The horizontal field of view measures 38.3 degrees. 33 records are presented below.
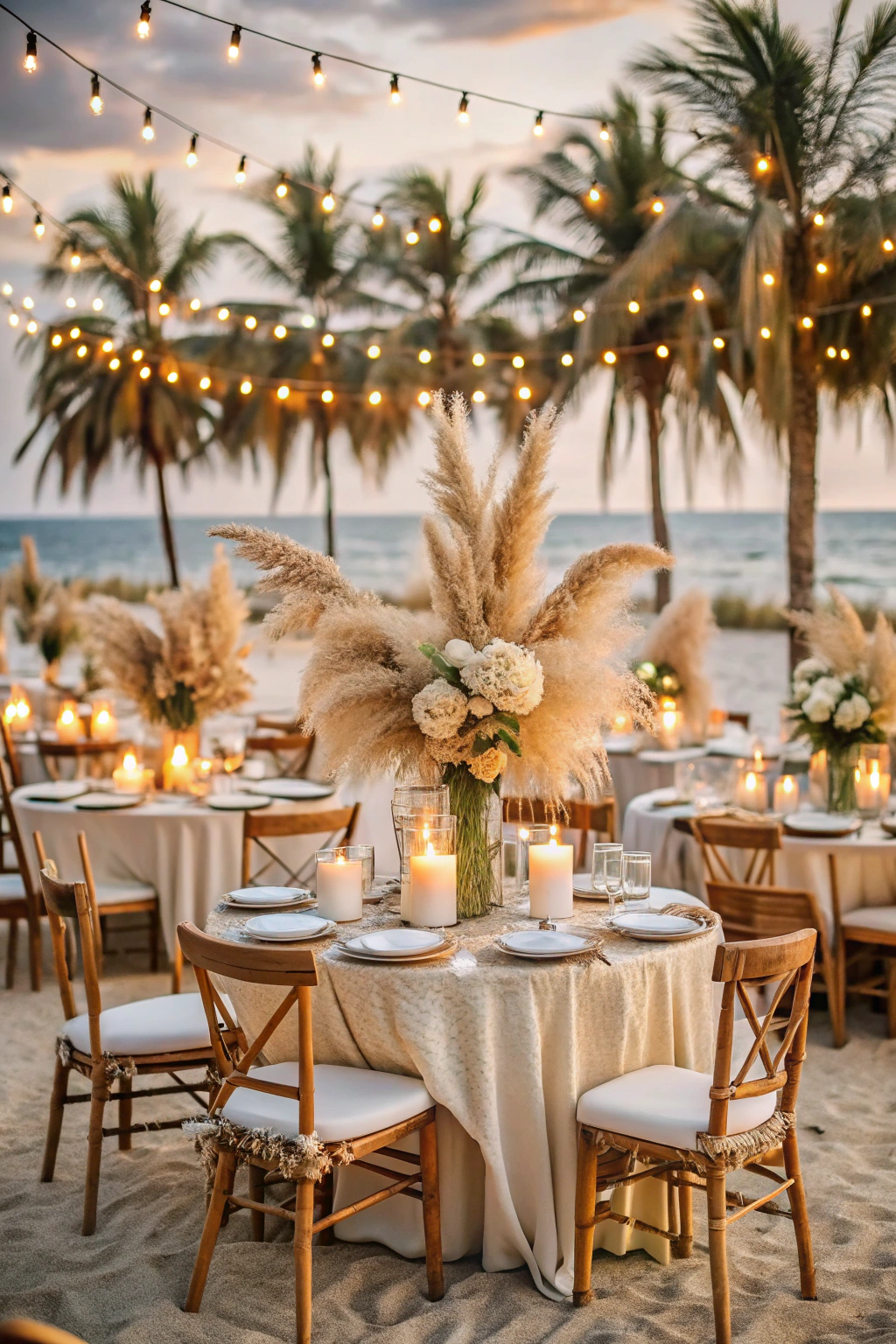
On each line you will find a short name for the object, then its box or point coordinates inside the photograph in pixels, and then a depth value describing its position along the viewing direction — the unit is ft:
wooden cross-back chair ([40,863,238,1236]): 11.29
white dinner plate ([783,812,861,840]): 16.93
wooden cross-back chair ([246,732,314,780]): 22.86
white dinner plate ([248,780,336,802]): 20.07
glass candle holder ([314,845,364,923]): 11.50
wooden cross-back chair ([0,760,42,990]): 18.44
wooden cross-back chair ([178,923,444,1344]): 9.11
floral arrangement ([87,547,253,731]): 20.01
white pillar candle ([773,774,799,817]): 18.01
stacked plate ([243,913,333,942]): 10.75
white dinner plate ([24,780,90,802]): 19.63
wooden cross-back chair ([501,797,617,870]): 15.23
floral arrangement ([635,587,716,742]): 23.75
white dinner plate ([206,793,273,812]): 18.93
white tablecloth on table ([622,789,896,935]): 16.76
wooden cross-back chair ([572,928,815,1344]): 9.27
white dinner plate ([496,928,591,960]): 10.18
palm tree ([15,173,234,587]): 52.37
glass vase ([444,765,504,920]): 11.60
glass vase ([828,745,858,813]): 18.30
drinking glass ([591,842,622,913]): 11.63
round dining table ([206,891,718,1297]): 9.95
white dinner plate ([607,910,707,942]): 10.77
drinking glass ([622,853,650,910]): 11.66
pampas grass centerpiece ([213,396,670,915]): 10.96
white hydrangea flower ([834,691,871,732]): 18.03
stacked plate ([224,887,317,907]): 12.03
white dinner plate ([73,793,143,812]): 18.89
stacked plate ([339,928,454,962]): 10.15
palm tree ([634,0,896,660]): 29.40
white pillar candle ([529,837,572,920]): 11.47
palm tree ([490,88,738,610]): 38.70
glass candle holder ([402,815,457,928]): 11.19
